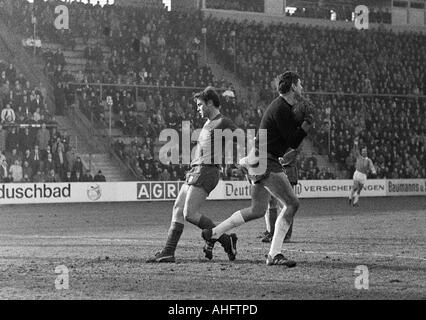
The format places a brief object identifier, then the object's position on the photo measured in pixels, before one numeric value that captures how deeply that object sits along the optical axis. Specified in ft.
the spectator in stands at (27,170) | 102.94
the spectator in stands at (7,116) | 102.89
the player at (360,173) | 100.89
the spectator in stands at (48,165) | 103.96
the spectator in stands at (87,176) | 108.27
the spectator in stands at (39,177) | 104.15
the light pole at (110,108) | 111.41
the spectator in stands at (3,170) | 101.09
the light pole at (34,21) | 118.34
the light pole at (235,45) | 134.42
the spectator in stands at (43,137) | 104.37
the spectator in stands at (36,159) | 103.36
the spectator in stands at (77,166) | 106.32
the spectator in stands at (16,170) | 102.06
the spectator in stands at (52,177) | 104.65
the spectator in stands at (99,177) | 108.99
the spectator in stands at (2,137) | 101.86
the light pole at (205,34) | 137.18
